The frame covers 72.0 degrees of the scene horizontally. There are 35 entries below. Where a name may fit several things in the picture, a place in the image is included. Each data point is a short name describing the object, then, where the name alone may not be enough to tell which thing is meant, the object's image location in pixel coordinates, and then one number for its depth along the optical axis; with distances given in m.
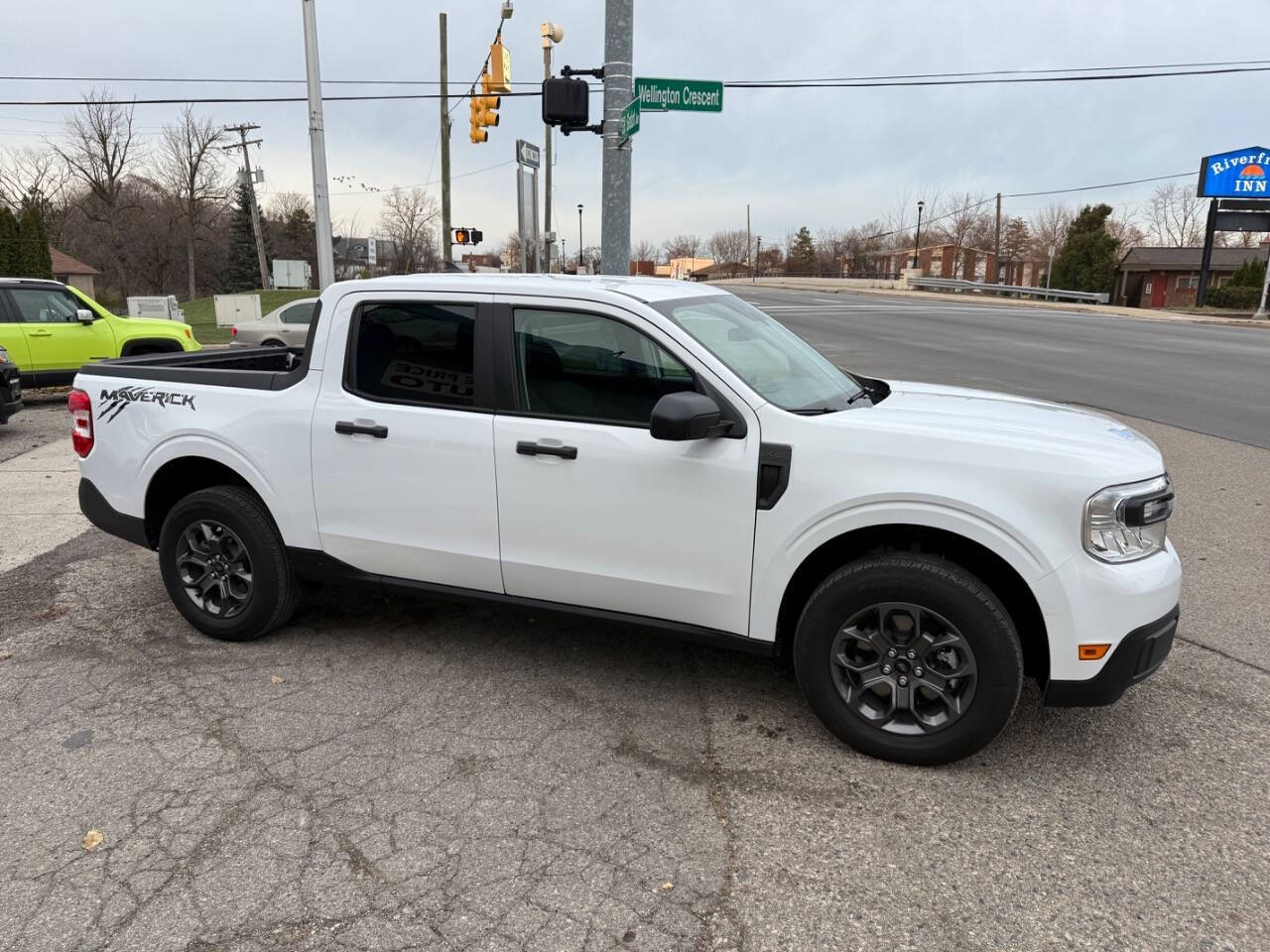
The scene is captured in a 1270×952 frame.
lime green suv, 12.02
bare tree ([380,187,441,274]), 53.53
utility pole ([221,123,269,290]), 53.72
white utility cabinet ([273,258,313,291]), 61.50
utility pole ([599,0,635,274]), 8.06
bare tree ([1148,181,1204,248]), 82.56
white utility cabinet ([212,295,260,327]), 31.73
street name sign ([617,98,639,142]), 7.96
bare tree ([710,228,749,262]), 101.12
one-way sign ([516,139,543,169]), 11.30
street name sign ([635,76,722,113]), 8.16
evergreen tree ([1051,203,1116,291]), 58.44
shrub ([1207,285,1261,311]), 44.47
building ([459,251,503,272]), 71.33
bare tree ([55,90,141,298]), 52.69
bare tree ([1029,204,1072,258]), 77.50
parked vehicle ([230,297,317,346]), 18.06
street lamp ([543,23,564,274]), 14.50
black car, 9.99
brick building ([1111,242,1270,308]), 56.97
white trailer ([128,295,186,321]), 21.30
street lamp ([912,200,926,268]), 71.41
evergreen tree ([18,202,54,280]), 38.28
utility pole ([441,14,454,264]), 26.58
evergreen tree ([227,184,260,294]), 74.44
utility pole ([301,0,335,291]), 15.11
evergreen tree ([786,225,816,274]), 80.00
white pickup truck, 3.08
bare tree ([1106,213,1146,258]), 77.44
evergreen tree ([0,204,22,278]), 37.12
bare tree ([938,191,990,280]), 76.38
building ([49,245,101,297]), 53.19
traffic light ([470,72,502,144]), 16.73
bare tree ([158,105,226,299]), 54.97
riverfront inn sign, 43.06
